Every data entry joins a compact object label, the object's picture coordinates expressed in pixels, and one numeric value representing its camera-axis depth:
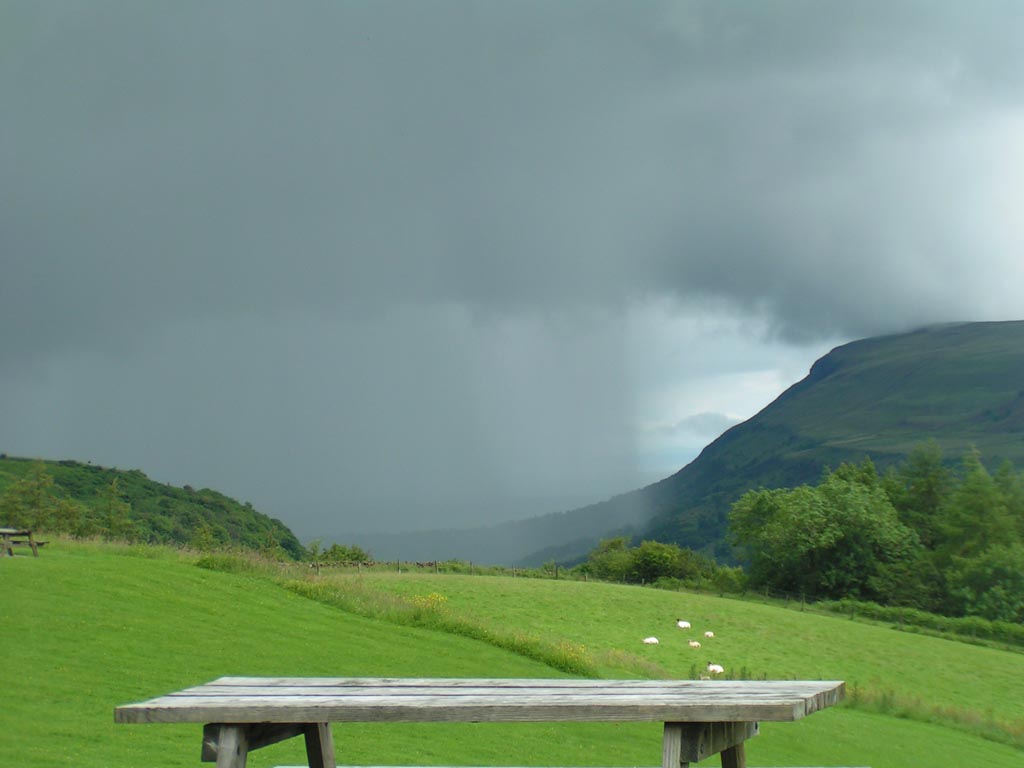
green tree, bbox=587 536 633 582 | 106.62
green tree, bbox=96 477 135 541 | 97.25
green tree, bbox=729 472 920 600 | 93.56
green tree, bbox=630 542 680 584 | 104.50
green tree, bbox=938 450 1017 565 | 104.75
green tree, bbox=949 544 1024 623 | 89.38
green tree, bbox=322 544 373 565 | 106.12
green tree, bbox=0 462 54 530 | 93.81
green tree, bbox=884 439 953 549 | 118.12
